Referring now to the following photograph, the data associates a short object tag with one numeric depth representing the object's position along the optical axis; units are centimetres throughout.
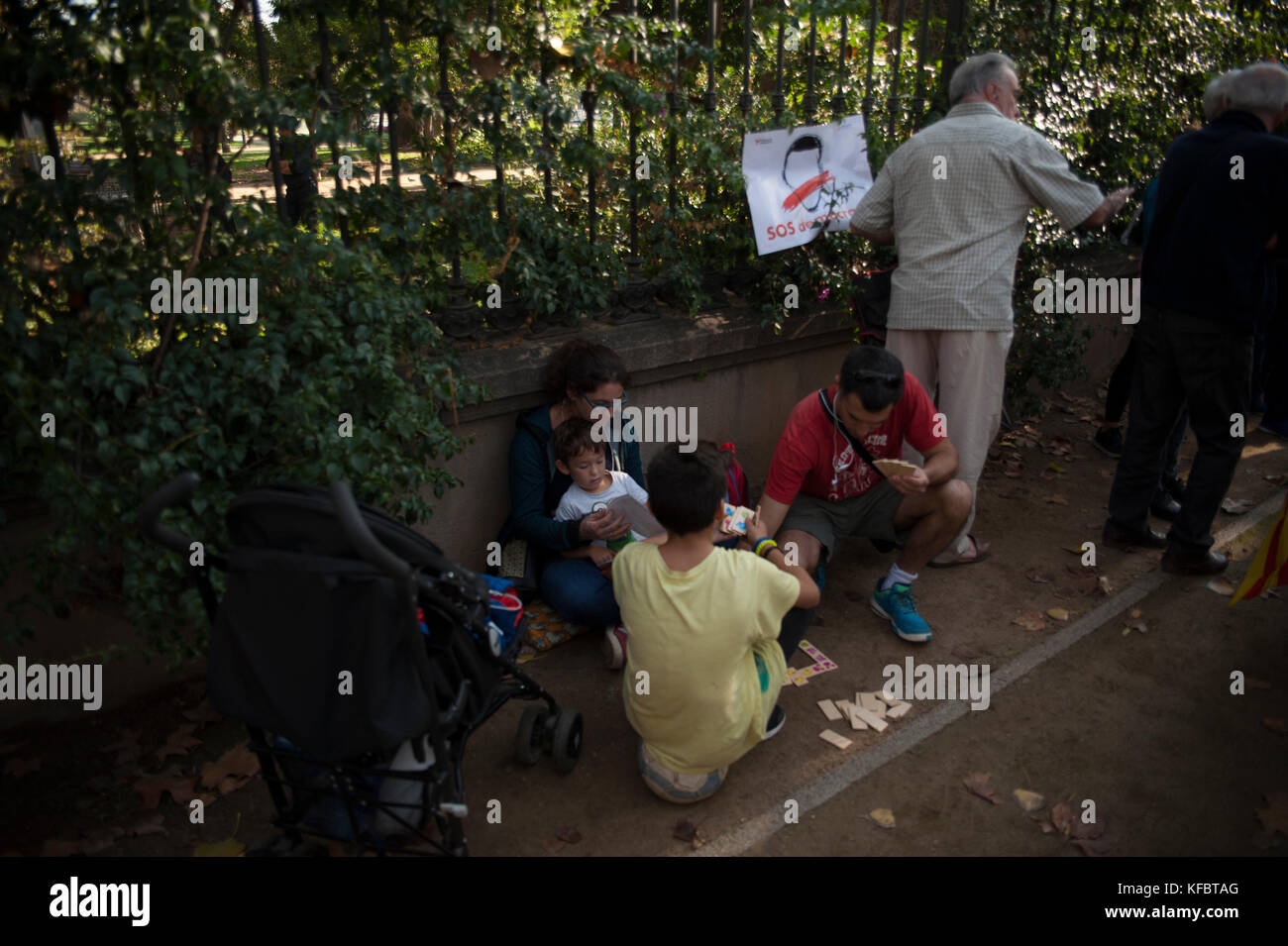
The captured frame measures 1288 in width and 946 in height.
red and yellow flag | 377
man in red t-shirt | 396
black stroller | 233
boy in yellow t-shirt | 296
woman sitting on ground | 396
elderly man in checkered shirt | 425
